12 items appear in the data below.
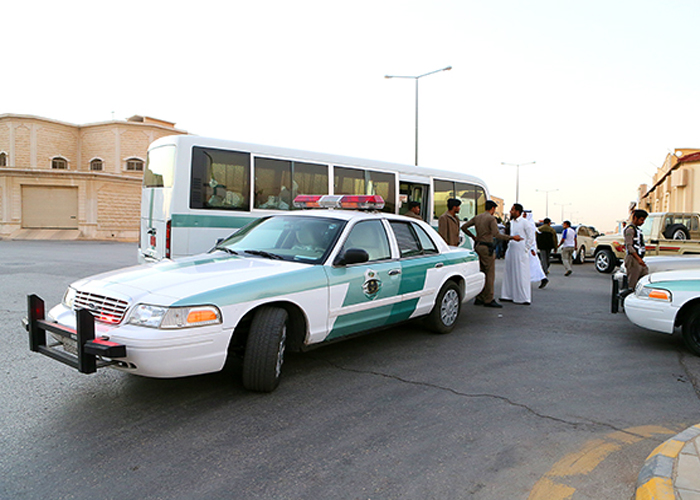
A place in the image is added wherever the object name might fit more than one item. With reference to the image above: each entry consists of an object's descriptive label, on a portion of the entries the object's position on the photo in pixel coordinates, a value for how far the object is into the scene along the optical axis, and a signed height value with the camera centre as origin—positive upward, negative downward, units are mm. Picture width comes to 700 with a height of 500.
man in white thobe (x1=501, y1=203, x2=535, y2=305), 9469 -713
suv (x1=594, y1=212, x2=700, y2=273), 13601 -200
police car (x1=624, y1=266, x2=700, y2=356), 5832 -900
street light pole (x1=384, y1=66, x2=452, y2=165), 22078 +6407
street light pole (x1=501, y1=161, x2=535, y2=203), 45553 +3694
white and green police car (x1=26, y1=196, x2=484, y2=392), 3766 -656
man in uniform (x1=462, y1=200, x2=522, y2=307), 9031 -374
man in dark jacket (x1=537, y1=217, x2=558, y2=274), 14055 -452
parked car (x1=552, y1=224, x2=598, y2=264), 20703 -763
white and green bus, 8883 +656
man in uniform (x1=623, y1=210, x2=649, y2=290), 8078 -396
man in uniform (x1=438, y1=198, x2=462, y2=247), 9647 -47
